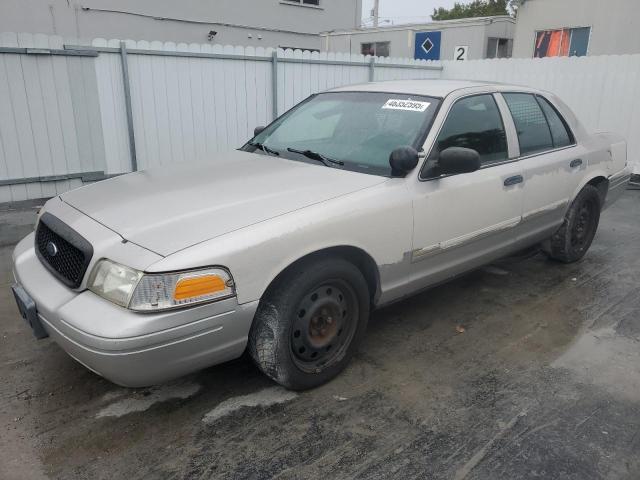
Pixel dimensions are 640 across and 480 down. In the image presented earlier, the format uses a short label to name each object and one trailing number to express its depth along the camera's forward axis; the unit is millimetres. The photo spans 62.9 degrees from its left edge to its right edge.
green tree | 42719
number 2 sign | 12484
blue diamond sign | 16391
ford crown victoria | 2402
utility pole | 28741
